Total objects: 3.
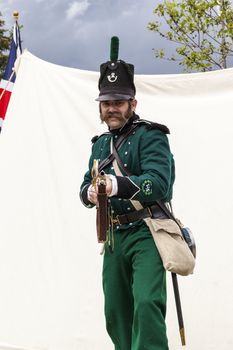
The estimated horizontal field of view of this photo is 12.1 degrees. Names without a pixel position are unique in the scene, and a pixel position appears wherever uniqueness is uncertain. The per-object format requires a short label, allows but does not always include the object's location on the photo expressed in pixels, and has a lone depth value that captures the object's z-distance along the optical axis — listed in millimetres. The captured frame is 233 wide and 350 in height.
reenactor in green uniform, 4344
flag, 7594
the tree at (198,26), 23230
